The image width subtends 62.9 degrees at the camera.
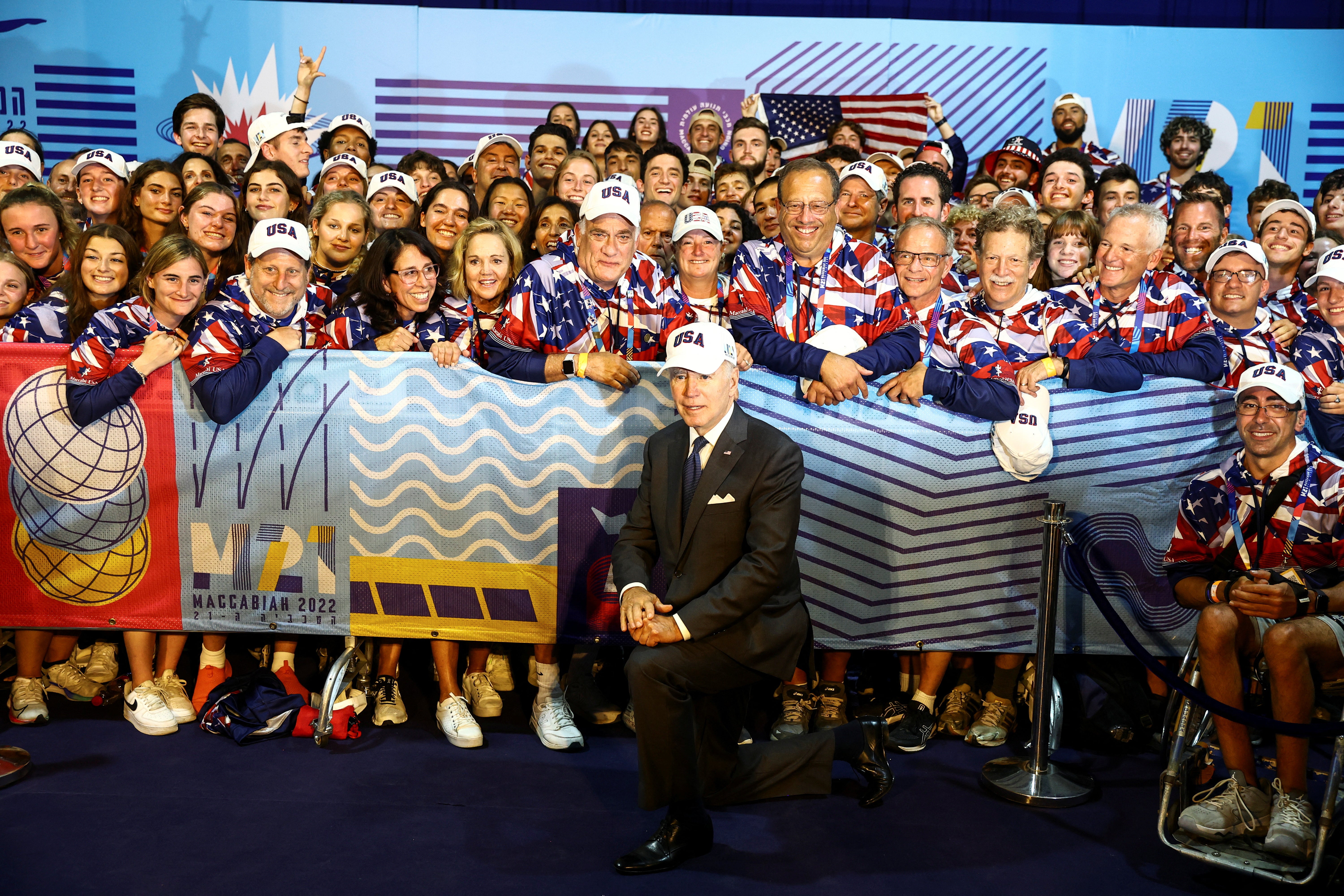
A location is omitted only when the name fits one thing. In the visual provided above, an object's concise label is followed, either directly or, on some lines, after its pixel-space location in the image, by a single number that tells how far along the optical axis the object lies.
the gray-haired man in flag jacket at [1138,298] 4.86
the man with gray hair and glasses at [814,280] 4.77
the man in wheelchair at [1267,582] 3.77
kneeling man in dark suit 3.66
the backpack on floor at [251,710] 4.53
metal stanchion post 4.16
